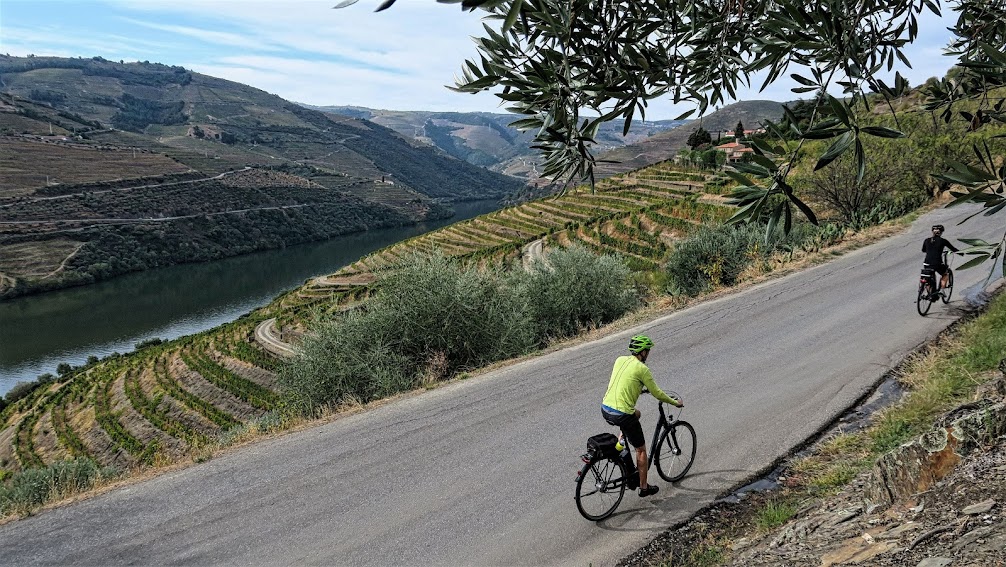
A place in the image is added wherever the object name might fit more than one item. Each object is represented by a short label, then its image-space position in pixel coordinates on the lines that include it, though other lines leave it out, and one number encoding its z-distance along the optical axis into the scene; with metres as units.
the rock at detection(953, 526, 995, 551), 3.61
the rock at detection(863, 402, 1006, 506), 4.74
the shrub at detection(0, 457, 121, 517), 7.80
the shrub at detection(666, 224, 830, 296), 21.16
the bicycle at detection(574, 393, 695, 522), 6.24
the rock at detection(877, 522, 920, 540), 4.12
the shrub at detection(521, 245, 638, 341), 20.67
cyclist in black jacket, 11.73
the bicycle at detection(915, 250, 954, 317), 11.77
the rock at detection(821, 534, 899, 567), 4.04
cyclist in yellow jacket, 6.26
